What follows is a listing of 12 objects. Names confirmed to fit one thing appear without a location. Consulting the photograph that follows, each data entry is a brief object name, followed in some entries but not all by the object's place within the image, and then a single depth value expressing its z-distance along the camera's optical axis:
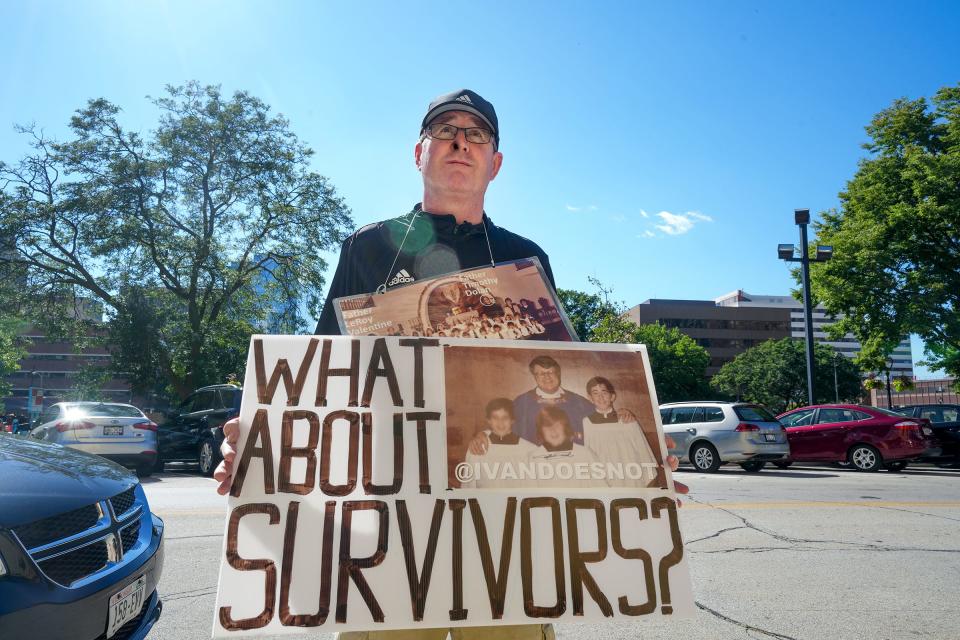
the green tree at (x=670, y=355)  56.81
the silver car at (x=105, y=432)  10.53
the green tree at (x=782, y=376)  64.44
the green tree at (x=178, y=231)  21.98
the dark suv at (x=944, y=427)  14.38
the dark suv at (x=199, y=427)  10.95
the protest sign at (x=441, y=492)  1.53
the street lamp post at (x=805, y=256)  17.97
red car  13.07
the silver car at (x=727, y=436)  13.14
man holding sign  2.04
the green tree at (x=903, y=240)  18.84
